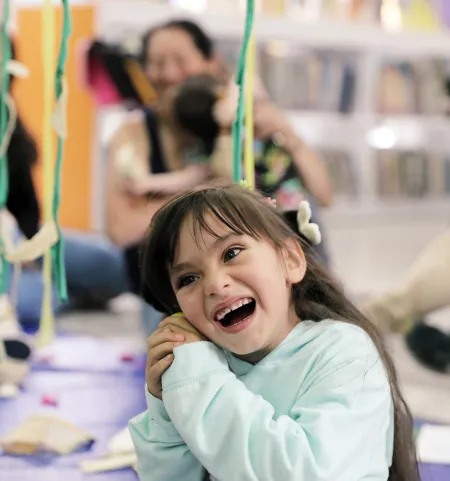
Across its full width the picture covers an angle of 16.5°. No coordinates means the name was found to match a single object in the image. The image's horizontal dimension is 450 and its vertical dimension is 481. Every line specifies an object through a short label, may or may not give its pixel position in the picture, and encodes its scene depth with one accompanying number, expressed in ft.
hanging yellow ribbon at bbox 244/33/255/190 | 6.26
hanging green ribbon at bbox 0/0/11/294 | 6.49
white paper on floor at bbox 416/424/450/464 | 6.66
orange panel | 15.20
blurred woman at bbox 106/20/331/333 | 9.97
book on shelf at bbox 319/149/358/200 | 17.47
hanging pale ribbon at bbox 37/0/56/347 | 6.17
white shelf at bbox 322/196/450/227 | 17.24
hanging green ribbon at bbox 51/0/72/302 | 5.98
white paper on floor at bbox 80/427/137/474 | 6.48
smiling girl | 5.06
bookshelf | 16.73
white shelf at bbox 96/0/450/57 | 14.90
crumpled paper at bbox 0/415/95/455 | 6.70
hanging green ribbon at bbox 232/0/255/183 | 6.01
